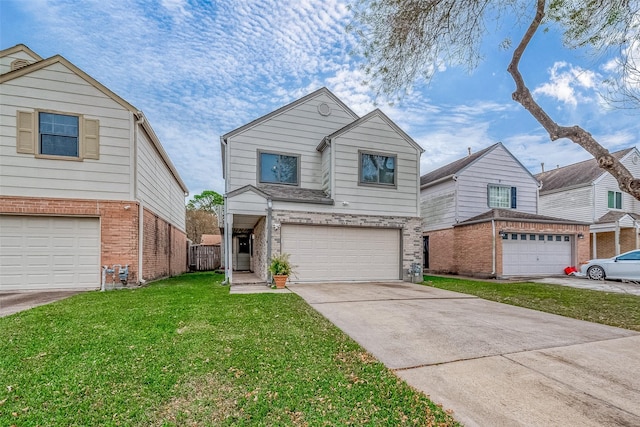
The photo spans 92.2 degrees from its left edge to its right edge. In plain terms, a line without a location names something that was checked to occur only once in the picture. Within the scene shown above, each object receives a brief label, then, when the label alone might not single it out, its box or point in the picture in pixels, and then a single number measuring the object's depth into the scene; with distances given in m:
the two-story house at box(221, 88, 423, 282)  10.92
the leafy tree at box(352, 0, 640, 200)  5.81
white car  11.84
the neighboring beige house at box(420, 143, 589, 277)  13.86
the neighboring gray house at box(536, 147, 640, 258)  16.56
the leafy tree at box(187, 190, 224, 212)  36.17
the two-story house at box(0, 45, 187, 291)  8.50
